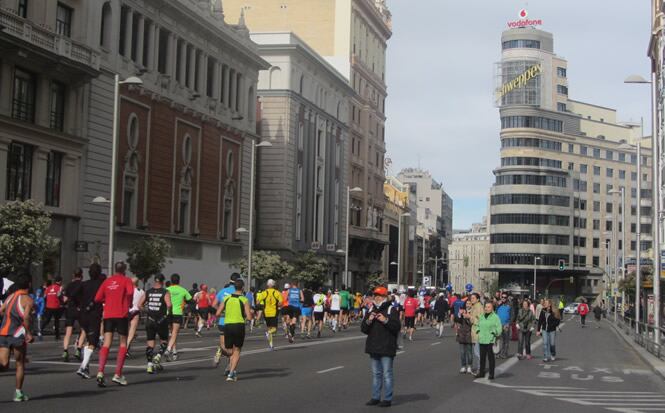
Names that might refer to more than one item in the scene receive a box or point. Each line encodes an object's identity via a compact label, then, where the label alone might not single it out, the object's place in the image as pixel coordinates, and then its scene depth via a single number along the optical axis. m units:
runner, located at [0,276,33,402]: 13.55
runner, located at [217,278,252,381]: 17.83
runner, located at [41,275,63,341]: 28.95
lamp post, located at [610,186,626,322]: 72.21
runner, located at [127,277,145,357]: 17.66
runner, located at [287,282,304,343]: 31.99
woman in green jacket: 20.31
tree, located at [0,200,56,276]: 32.88
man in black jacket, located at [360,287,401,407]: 14.28
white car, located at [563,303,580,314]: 118.19
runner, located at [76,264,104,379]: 16.34
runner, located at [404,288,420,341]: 36.22
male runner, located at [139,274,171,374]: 18.70
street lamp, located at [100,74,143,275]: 37.38
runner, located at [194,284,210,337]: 35.06
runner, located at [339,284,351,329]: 45.44
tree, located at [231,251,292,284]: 59.93
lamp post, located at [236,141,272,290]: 50.78
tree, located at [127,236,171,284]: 44.12
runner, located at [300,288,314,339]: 34.58
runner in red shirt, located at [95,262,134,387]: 15.81
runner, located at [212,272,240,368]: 18.16
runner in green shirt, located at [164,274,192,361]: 21.08
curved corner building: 141.00
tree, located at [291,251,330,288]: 68.56
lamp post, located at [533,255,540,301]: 139.40
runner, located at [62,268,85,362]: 18.66
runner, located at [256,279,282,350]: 27.22
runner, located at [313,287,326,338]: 36.03
